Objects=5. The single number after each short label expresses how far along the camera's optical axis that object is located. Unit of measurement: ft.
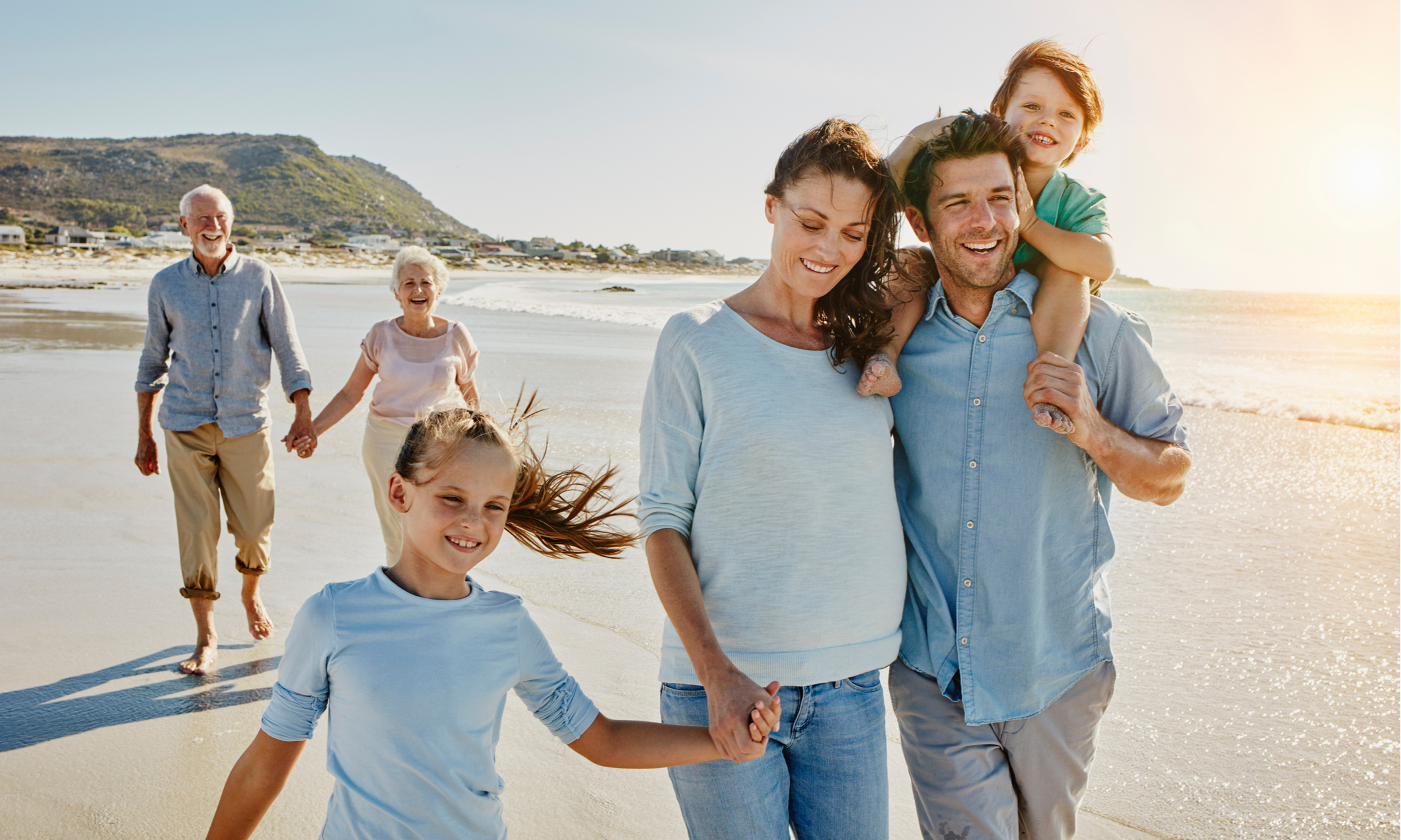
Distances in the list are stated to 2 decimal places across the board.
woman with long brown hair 6.28
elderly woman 15.85
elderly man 14.48
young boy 7.20
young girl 5.81
